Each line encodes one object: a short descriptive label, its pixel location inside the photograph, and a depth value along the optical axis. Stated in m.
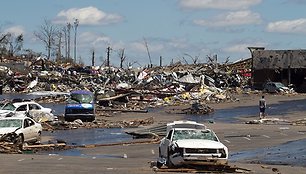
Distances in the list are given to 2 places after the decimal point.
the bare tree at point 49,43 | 160.38
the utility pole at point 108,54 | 150.41
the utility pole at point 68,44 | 158.00
